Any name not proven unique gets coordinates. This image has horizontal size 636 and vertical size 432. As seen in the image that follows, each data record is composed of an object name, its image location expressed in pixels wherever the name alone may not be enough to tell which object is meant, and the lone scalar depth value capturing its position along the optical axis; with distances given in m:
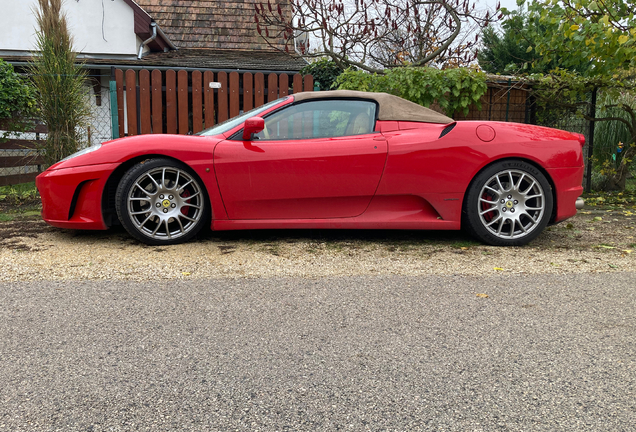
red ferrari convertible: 4.56
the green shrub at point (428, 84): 7.79
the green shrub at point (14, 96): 7.46
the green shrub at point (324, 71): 9.65
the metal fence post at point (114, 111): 7.93
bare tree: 9.72
